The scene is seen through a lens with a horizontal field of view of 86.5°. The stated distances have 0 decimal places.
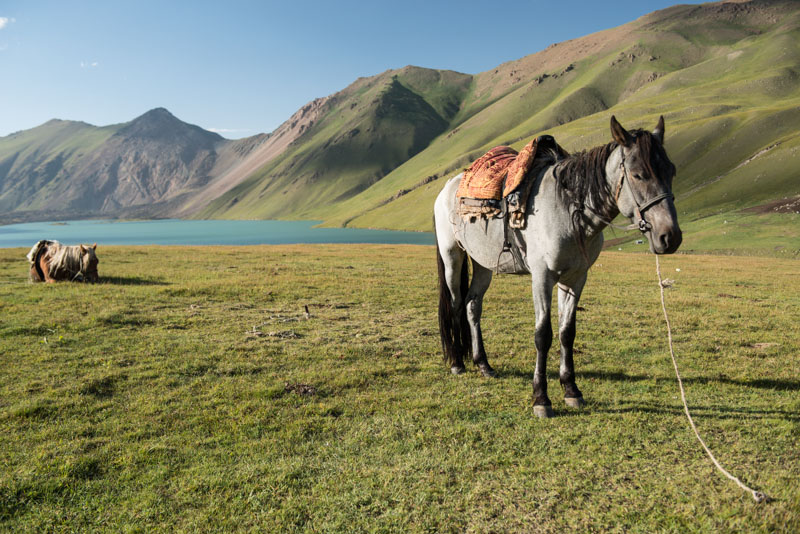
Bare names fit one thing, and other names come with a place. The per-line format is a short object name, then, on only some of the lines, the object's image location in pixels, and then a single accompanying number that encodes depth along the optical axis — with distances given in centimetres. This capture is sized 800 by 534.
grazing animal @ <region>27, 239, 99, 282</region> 1673
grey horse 489
